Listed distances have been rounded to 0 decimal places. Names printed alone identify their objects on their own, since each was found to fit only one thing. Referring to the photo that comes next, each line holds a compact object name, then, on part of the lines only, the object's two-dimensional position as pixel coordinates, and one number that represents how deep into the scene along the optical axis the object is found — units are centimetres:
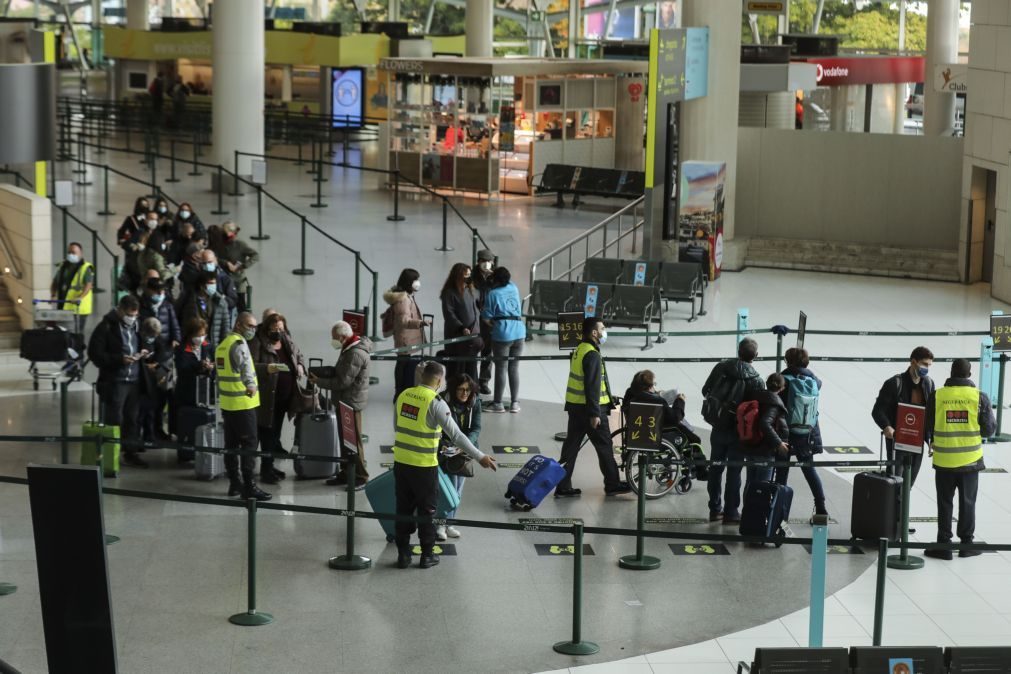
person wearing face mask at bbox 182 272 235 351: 1515
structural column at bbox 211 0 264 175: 3089
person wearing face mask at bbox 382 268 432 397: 1538
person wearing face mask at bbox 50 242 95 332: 1755
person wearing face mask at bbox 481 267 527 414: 1573
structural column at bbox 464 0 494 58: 4488
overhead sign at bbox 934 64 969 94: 3988
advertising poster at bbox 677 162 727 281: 2400
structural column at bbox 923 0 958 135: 4262
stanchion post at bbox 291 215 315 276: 2269
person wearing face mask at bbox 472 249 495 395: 1596
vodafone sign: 4381
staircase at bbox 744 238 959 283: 2632
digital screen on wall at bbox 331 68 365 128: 4619
